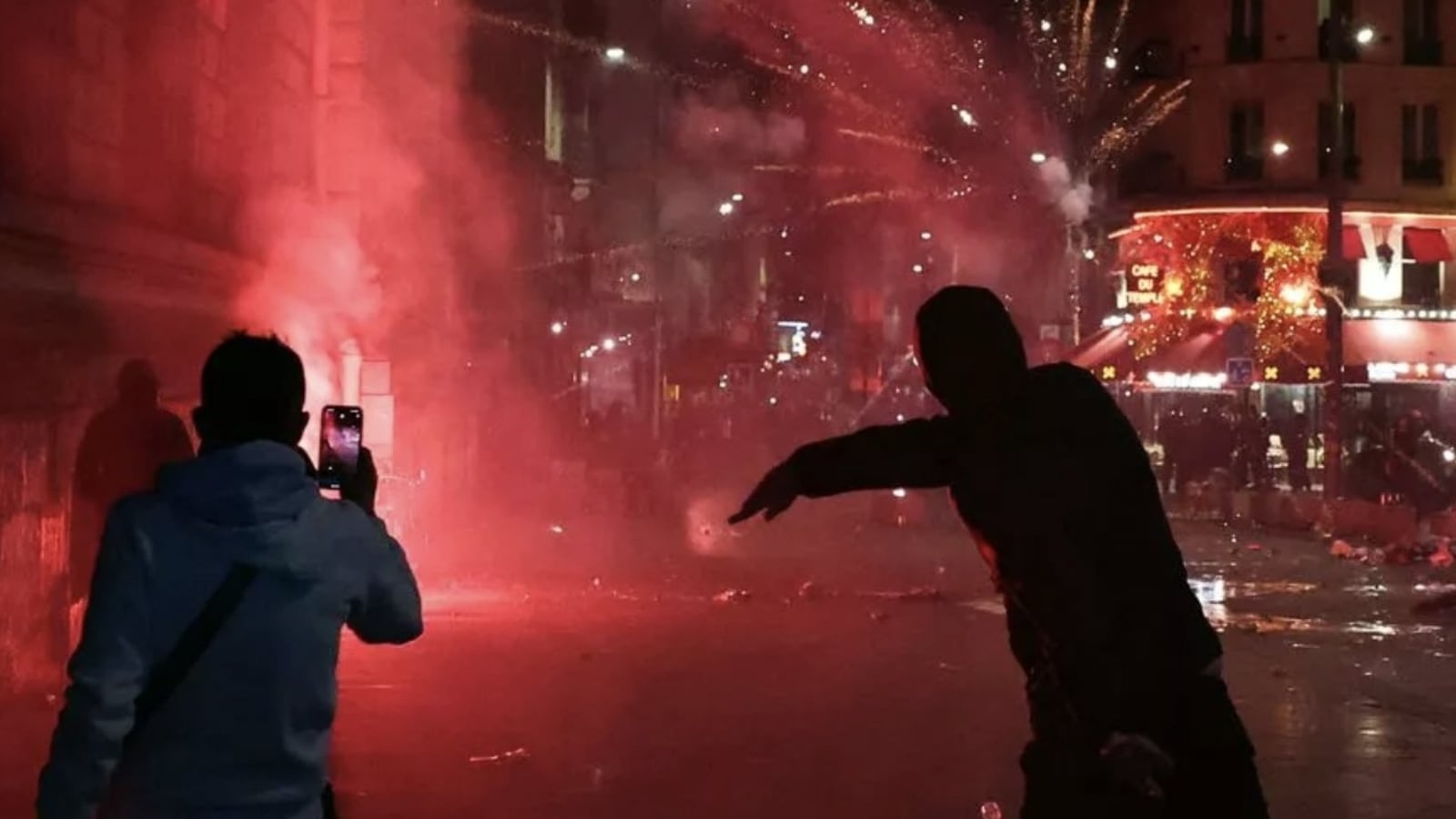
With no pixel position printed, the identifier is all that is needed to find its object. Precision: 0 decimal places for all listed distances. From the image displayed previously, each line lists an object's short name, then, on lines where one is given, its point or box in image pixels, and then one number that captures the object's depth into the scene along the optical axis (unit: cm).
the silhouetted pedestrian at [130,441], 955
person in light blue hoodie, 280
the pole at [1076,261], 4594
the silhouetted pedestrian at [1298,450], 3156
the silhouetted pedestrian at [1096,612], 332
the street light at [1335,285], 2608
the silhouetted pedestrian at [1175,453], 3109
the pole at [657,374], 4234
